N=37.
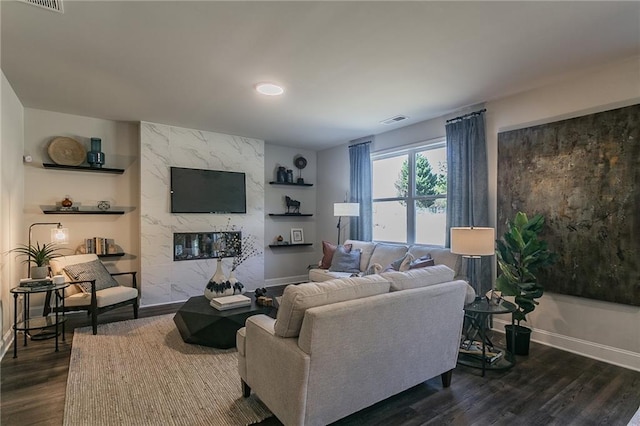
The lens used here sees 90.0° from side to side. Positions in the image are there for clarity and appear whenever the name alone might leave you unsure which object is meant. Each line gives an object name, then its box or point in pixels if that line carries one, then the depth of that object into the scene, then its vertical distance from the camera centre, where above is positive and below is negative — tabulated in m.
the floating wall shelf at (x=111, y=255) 4.62 -0.57
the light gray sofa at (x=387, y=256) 3.83 -0.58
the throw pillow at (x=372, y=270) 3.14 -0.65
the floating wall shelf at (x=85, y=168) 4.33 +0.67
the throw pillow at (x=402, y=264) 3.95 -0.65
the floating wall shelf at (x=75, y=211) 4.34 +0.07
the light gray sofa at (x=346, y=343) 1.75 -0.80
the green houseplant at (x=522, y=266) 3.04 -0.53
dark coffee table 3.18 -1.10
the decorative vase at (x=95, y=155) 4.53 +0.87
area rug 2.14 -1.34
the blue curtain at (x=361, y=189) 5.63 +0.43
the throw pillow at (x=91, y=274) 3.76 -0.70
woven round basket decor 4.34 +0.89
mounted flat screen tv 5.13 +0.40
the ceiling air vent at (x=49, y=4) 2.08 +1.40
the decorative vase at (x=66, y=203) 4.39 +0.18
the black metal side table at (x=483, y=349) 2.79 -1.32
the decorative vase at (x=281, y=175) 6.42 +0.78
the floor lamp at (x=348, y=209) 5.30 +0.07
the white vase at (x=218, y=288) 3.62 -0.83
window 4.69 +0.29
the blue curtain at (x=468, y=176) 3.92 +0.46
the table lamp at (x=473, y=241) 2.92 -0.27
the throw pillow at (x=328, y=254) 5.22 -0.67
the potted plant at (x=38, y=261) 3.34 -0.50
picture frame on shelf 6.63 -0.46
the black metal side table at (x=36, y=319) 3.06 -1.07
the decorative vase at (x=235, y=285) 3.72 -0.83
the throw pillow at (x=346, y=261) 4.86 -0.74
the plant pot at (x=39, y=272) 3.32 -0.59
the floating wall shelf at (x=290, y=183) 6.37 +0.62
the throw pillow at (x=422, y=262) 3.75 -0.59
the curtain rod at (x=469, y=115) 3.97 +1.25
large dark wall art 2.88 +0.16
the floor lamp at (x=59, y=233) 3.78 -0.21
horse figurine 6.54 +0.18
